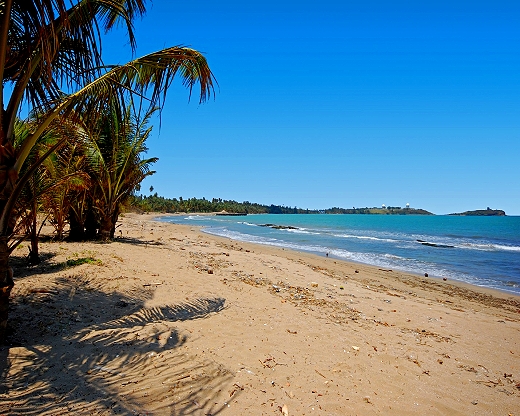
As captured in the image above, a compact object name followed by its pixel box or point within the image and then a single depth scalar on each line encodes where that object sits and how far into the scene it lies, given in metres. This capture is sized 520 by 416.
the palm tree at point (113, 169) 11.55
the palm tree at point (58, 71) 3.36
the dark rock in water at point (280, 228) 47.70
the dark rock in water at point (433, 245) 27.18
